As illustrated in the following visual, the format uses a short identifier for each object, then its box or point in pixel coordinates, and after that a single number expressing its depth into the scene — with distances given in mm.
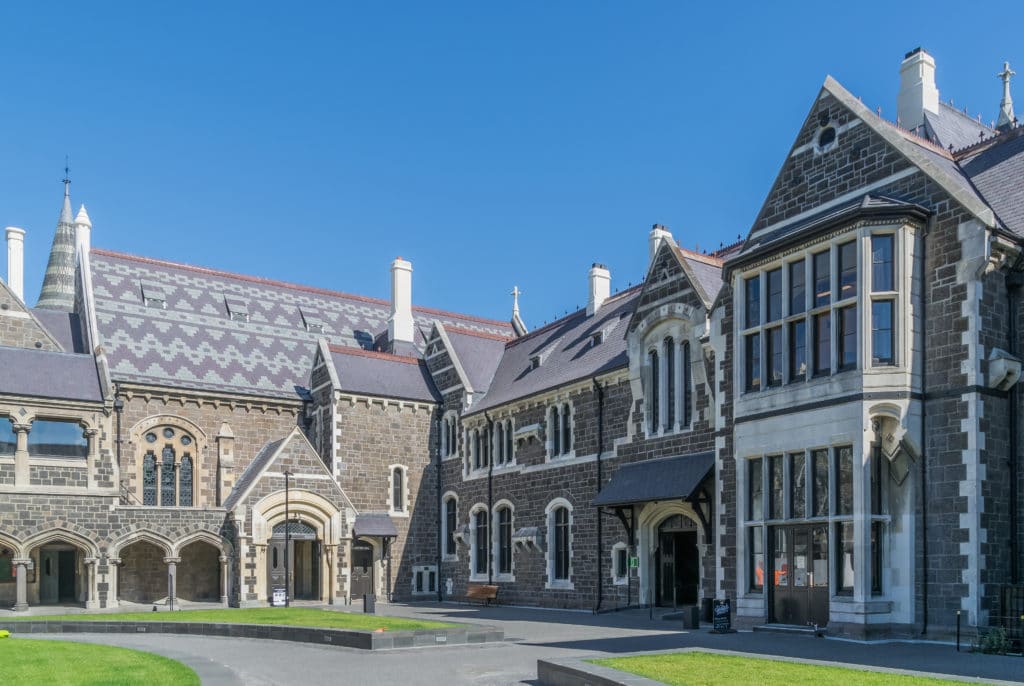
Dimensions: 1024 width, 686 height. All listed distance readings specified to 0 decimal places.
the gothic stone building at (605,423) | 19219
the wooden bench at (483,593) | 35219
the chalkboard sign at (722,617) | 21297
